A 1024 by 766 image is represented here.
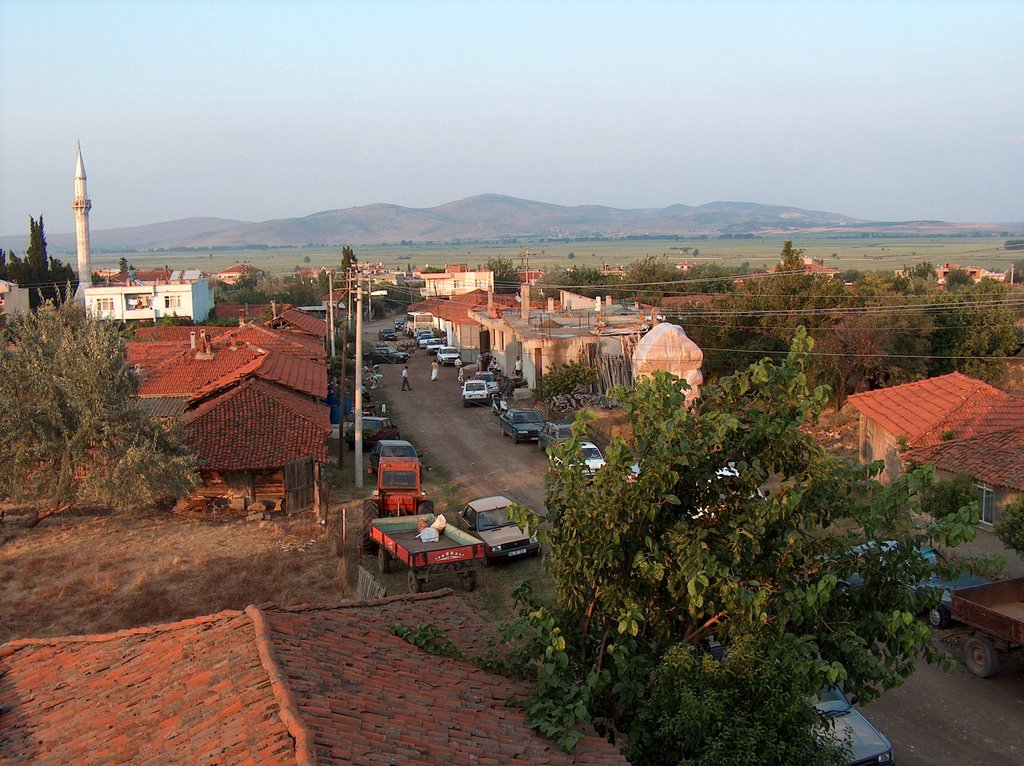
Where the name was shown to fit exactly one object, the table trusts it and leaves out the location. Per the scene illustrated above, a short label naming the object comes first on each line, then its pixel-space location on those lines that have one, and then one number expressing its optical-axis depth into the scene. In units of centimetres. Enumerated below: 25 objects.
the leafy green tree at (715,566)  783
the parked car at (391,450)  2830
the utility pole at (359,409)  2666
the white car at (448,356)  5776
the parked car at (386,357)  6056
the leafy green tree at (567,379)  3888
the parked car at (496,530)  2009
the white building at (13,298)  5831
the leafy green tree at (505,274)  10381
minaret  8025
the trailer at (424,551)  1788
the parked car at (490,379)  4439
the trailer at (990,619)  1362
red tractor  2322
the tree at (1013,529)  1581
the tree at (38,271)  7169
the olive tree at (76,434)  2127
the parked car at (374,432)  3312
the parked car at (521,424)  3375
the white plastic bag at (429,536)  1915
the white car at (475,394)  4281
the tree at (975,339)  3866
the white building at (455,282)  9706
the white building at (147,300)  6681
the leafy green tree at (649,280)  7481
